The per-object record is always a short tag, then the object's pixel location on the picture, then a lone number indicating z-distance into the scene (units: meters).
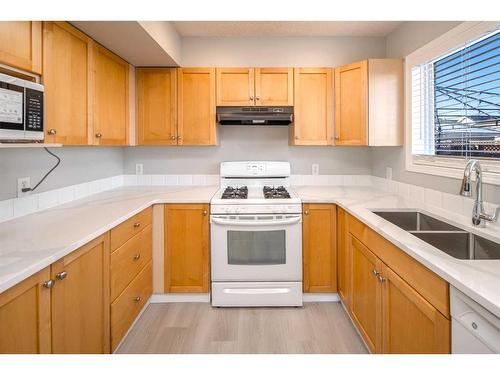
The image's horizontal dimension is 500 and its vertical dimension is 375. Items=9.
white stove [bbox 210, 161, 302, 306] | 2.58
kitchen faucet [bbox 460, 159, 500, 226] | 1.54
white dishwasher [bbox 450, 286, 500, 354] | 0.87
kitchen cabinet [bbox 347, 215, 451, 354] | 1.16
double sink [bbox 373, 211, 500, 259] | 1.51
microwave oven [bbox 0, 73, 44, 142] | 1.24
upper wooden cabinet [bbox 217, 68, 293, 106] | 3.01
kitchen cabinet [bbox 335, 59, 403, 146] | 2.76
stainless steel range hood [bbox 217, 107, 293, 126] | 2.90
